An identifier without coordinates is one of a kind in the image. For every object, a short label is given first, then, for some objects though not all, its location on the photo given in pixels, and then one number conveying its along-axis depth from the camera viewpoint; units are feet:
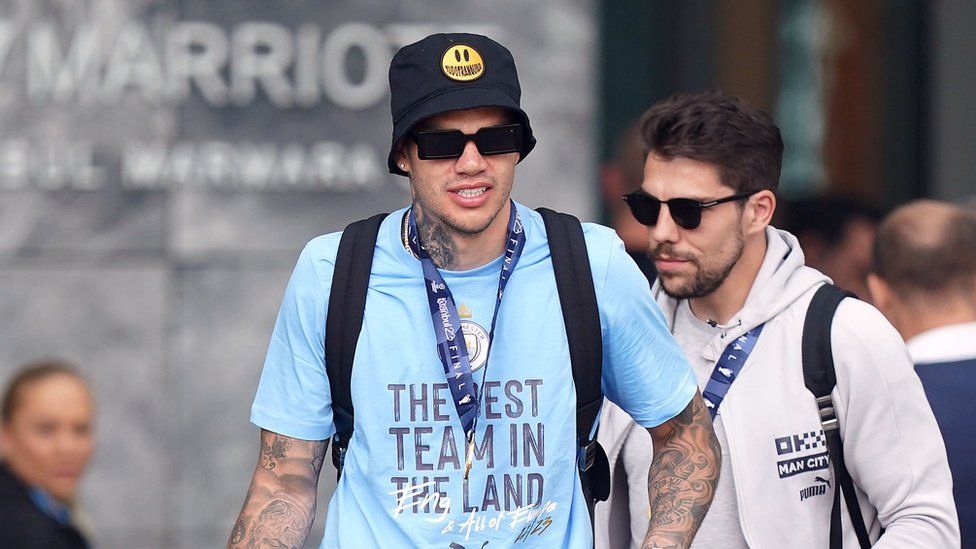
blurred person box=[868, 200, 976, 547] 29.86
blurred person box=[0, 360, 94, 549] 35.58
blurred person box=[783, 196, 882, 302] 47.52
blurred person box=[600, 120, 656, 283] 37.18
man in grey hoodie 25.35
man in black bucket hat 22.15
